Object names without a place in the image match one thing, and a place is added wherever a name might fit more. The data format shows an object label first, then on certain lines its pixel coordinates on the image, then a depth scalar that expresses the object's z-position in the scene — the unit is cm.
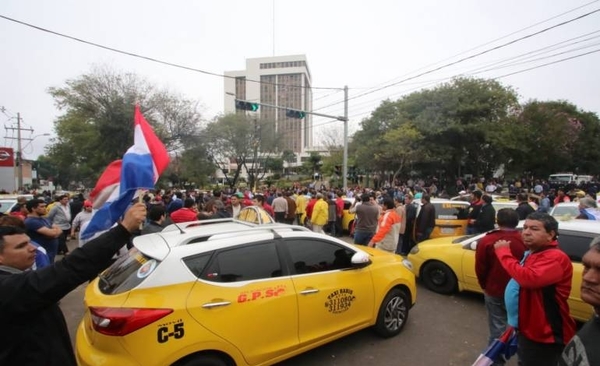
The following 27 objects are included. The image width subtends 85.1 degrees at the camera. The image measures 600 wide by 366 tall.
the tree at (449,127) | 2823
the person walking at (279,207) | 1165
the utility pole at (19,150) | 3272
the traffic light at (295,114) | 1482
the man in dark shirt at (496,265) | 341
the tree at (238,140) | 3800
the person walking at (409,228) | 868
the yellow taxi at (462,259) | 445
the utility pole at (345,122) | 1647
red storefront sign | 2709
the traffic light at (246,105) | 1346
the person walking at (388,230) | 625
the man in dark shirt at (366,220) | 731
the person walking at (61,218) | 879
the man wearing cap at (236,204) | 883
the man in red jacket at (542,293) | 247
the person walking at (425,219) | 816
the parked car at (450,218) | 888
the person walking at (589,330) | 132
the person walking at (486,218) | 759
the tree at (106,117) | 2114
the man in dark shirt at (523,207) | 785
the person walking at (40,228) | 520
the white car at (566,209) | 835
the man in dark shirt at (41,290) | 152
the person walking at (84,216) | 806
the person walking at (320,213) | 992
